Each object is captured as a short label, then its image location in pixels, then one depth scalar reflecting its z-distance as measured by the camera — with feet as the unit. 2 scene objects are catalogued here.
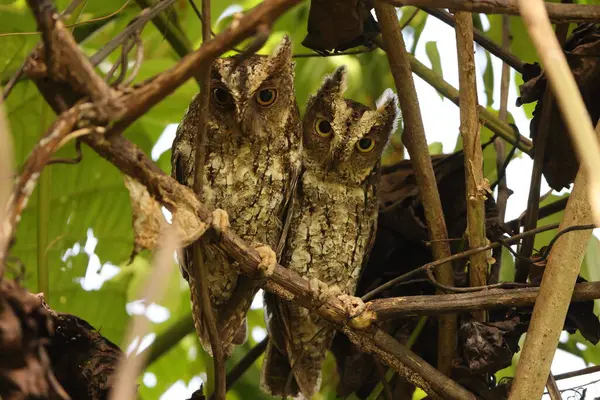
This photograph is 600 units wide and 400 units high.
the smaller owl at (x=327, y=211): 16.61
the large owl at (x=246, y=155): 16.42
